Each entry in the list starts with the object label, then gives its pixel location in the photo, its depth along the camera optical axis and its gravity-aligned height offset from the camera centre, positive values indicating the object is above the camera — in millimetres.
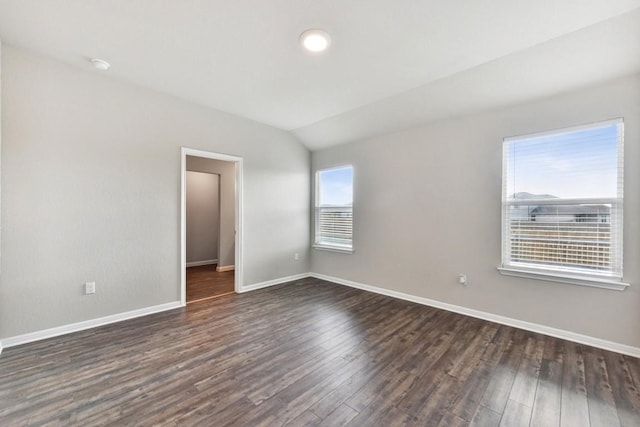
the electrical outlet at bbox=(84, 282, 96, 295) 2898 -853
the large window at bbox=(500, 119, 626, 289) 2547 +101
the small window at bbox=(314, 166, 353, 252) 4812 +62
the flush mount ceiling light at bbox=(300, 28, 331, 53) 2197 +1482
